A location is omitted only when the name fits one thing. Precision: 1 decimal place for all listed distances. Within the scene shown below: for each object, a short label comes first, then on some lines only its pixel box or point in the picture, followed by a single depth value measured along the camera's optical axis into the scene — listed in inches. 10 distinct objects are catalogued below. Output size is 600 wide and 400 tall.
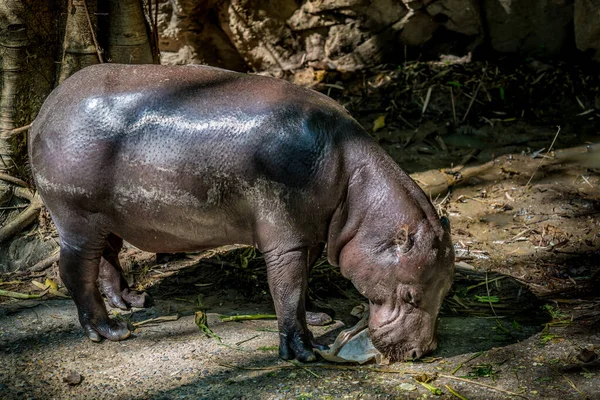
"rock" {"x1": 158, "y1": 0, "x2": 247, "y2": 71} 663.1
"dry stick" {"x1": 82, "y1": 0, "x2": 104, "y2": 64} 446.3
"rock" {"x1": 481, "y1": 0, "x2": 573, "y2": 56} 657.6
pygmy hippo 349.4
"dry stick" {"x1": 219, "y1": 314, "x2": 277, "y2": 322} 409.7
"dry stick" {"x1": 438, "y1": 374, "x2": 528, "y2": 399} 321.7
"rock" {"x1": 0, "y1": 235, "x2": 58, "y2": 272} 490.9
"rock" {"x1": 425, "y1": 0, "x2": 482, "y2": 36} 658.8
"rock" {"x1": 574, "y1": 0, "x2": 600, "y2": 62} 636.7
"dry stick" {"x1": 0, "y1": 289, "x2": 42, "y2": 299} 441.4
